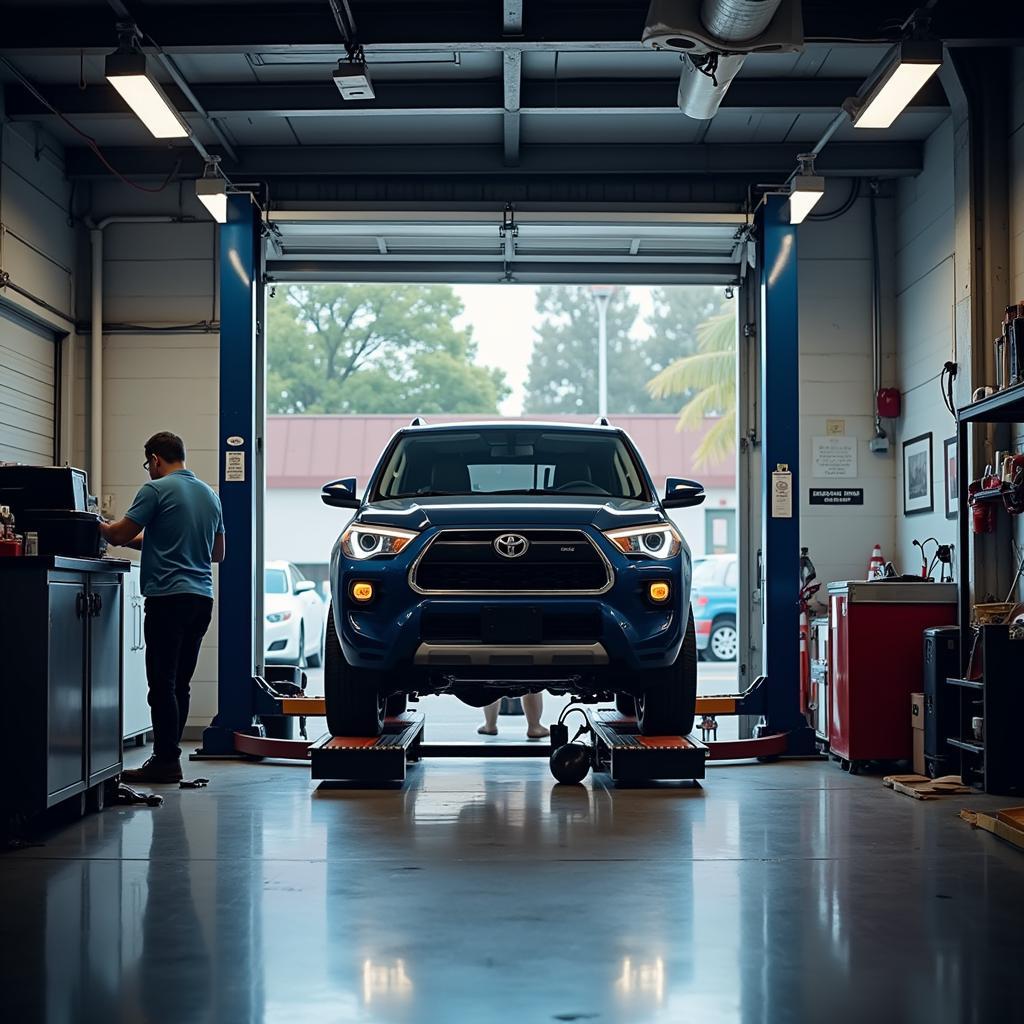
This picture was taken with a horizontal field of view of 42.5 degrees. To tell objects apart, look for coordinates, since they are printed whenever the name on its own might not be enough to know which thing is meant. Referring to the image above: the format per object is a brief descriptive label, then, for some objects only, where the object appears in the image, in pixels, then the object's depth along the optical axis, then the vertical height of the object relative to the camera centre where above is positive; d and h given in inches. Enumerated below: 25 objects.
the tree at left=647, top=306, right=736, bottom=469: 1032.8 +166.9
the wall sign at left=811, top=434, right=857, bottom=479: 410.0 +38.8
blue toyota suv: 245.8 -2.2
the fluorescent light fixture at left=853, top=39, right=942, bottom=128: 269.7 +105.4
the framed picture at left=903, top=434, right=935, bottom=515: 378.6 +30.3
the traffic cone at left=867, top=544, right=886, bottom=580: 386.6 +3.9
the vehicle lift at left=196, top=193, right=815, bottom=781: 336.2 +17.9
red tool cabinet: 309.6 -18.7
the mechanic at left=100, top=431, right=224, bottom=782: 274.4 +0.8
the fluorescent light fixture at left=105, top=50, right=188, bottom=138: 276.1 +106.0
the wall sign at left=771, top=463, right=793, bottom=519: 338.6 +22.2
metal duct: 230.5 +102.6
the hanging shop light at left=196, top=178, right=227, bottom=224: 337.4 +99.8
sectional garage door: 381.4 +103.9
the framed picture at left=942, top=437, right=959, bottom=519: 353.7 +28.0
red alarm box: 405.4 +53.9
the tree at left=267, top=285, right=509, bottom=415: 1428.4 +252.0
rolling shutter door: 368.5 +56.0
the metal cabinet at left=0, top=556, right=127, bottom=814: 203.8 -15.8
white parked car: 636.0 -17.9
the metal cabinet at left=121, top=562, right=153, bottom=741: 362.0 -24.1
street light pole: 1163.7 +223.3
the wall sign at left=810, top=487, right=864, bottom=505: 408.8 +26.2
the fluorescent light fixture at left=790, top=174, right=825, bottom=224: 331.0 +97.9
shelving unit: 265.6 -24.9
